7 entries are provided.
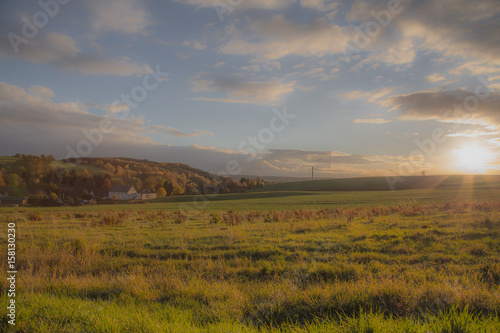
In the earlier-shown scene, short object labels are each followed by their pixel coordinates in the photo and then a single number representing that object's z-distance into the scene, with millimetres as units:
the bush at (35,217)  23009
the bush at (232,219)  19594
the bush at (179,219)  21777
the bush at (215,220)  20422
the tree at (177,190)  120156
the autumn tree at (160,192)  112562
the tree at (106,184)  101450
